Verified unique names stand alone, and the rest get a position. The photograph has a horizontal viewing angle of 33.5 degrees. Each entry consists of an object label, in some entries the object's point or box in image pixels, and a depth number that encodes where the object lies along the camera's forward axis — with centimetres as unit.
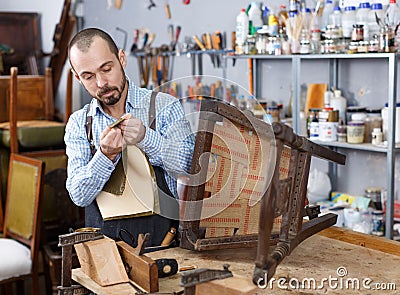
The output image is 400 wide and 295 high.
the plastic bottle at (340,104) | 334
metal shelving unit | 290
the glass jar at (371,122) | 315
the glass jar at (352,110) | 325
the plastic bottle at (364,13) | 308
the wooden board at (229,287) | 140
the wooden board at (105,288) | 160
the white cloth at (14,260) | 332
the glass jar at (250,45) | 364
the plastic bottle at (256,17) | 365
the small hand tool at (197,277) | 142
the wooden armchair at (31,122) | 416
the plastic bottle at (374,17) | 304
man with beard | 192
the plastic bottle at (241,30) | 365
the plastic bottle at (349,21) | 314
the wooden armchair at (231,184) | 179
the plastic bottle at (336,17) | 322
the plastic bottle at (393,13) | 301
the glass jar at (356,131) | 312
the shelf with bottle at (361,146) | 298
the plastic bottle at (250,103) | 184
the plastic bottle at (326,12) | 333
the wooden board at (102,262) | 165
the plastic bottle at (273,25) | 350
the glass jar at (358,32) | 303
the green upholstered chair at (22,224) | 337
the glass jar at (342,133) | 321
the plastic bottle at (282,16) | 350
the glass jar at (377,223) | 308
